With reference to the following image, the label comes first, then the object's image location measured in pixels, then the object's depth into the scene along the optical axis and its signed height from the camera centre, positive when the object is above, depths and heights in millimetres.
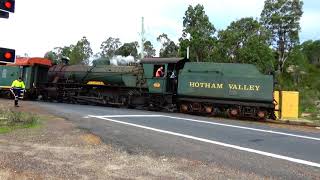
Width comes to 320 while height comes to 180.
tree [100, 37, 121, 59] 50872 +7602
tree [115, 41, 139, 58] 44105 +6146
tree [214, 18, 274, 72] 28400 +4405
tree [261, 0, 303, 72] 39258 +9778
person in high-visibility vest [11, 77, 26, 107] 16185 -109
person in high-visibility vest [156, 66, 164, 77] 16377 +973
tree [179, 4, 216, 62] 26365 +5286
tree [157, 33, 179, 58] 35477 +5428
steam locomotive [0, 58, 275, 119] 14828 +113
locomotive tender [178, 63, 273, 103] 14712 +466
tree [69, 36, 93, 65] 44980 +6367
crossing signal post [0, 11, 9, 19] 6761 +1646
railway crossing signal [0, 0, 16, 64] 6756 +1631
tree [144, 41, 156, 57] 46292 +6475
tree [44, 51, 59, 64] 56192 +6610
